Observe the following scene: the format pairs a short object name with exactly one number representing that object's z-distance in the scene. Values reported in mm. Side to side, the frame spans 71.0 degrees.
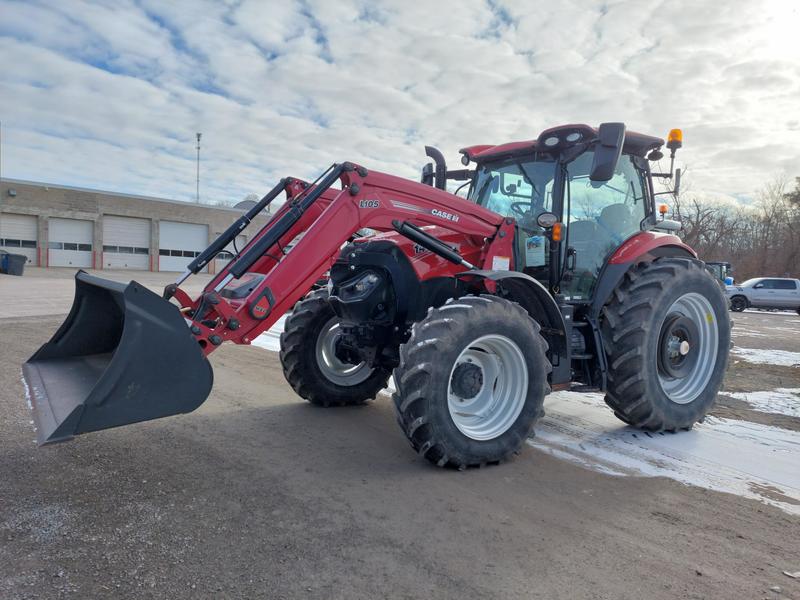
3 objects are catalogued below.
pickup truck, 23016
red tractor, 3449
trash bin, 26953
